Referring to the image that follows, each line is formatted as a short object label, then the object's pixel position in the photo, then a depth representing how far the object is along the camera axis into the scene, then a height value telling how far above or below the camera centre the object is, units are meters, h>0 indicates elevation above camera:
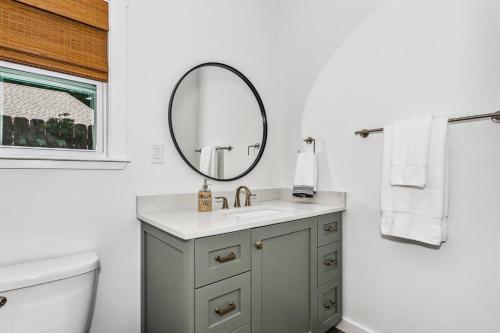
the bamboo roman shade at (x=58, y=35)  1.17 +0.58
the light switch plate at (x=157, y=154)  1.56 +0.04
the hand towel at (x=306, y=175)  1.86 -0.09
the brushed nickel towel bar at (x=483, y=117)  1.20 +0.22
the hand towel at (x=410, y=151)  1.33 +0.06
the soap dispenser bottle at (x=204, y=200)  1.59 -0.23
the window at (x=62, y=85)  1.19 +0.37
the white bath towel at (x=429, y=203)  1.29 -0.20
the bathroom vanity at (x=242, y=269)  1.10 -0.52
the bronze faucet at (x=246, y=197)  1.86 -0.25
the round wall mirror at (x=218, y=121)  1.69 +0.27
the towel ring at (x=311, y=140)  1.97 +0.16
